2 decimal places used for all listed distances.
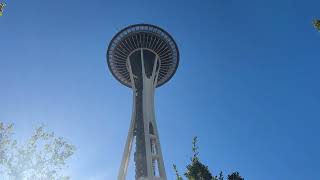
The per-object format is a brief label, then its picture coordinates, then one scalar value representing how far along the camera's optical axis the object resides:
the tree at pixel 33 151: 15.78
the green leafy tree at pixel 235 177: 14.45
